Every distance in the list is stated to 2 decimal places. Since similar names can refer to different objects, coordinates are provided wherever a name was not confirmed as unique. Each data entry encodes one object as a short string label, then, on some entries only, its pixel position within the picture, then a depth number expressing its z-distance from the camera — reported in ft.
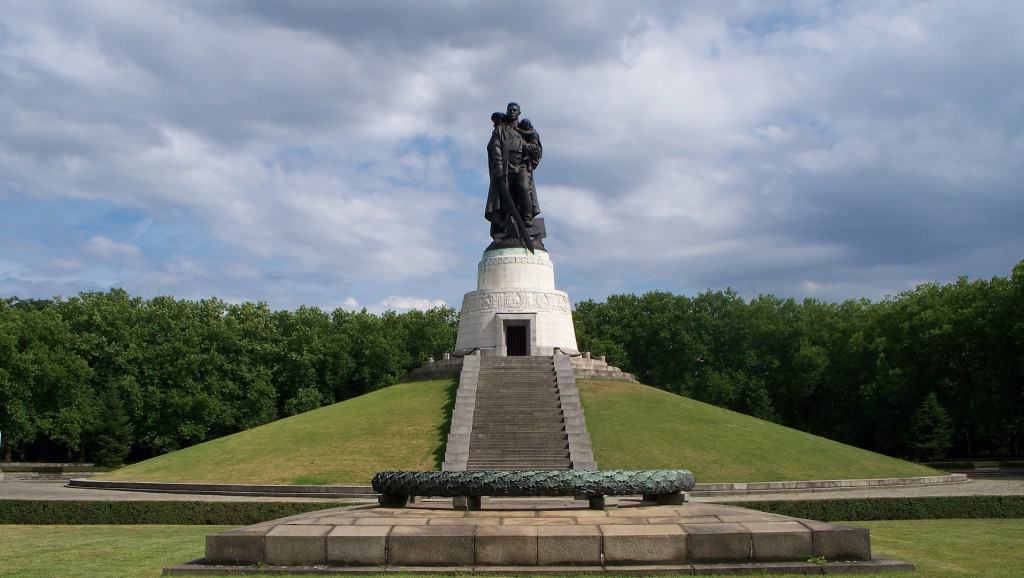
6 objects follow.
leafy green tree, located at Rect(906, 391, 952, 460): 156.87
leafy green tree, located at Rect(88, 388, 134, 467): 165.58
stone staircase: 90.74
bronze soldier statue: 133.80
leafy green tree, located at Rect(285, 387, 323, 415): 188.96
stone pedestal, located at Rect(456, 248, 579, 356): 129.39
